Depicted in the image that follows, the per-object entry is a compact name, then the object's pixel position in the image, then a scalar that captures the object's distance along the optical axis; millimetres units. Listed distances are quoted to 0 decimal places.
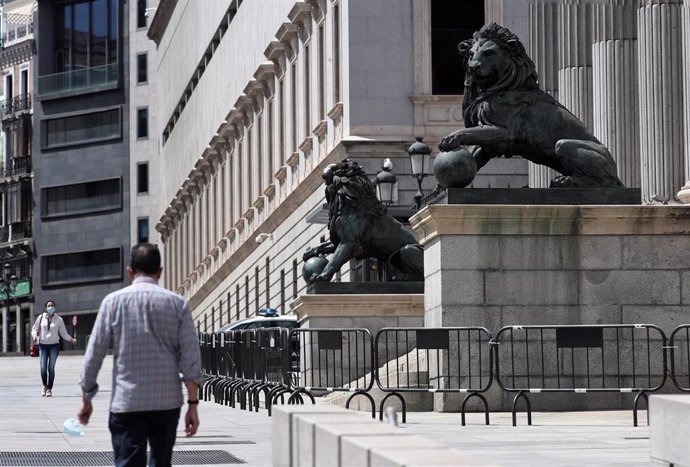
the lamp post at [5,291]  121562
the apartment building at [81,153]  122500
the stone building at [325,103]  31047
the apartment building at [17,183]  126562
